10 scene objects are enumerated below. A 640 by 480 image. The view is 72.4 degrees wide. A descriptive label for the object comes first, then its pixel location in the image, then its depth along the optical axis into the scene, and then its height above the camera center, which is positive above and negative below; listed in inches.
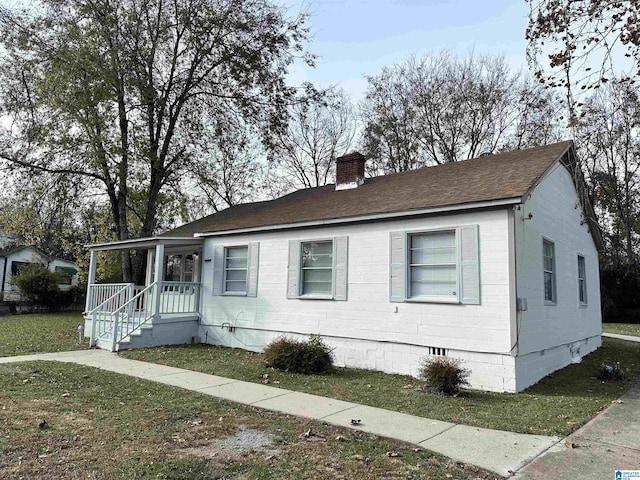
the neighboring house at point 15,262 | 1135.6 +47.7
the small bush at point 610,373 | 332.8 -58.8
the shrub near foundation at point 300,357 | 340.2 -54.5
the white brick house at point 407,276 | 306.5 +12.3
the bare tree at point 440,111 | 980.6 +424.7
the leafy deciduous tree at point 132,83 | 617.3 +305.6
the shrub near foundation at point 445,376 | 275.6 -53.6
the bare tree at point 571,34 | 211.2 +129.8
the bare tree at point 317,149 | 1146.7 +365.4
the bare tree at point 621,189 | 951.6 +241.1
